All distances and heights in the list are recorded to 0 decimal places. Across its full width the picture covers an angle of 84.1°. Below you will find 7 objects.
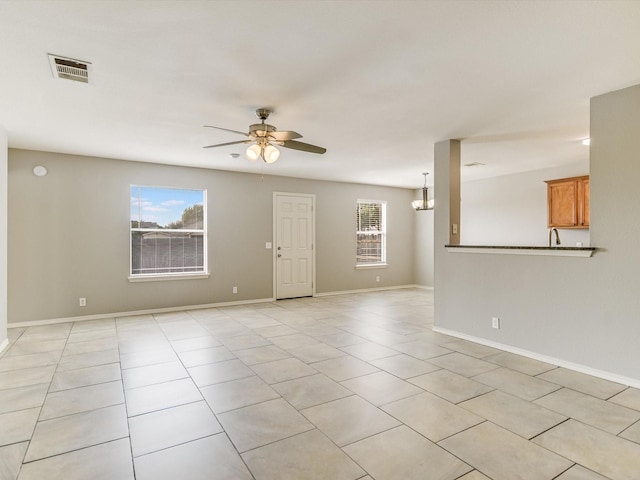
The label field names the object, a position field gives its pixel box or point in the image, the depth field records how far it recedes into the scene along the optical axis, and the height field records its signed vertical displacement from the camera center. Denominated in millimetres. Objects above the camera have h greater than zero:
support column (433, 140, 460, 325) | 4512 +396
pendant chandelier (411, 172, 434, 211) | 6868 +687
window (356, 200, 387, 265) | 8367 +151
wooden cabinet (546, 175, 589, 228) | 5562 +575
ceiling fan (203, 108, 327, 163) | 3318 +964
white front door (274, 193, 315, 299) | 7168 -117
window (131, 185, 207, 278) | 5848 +139
